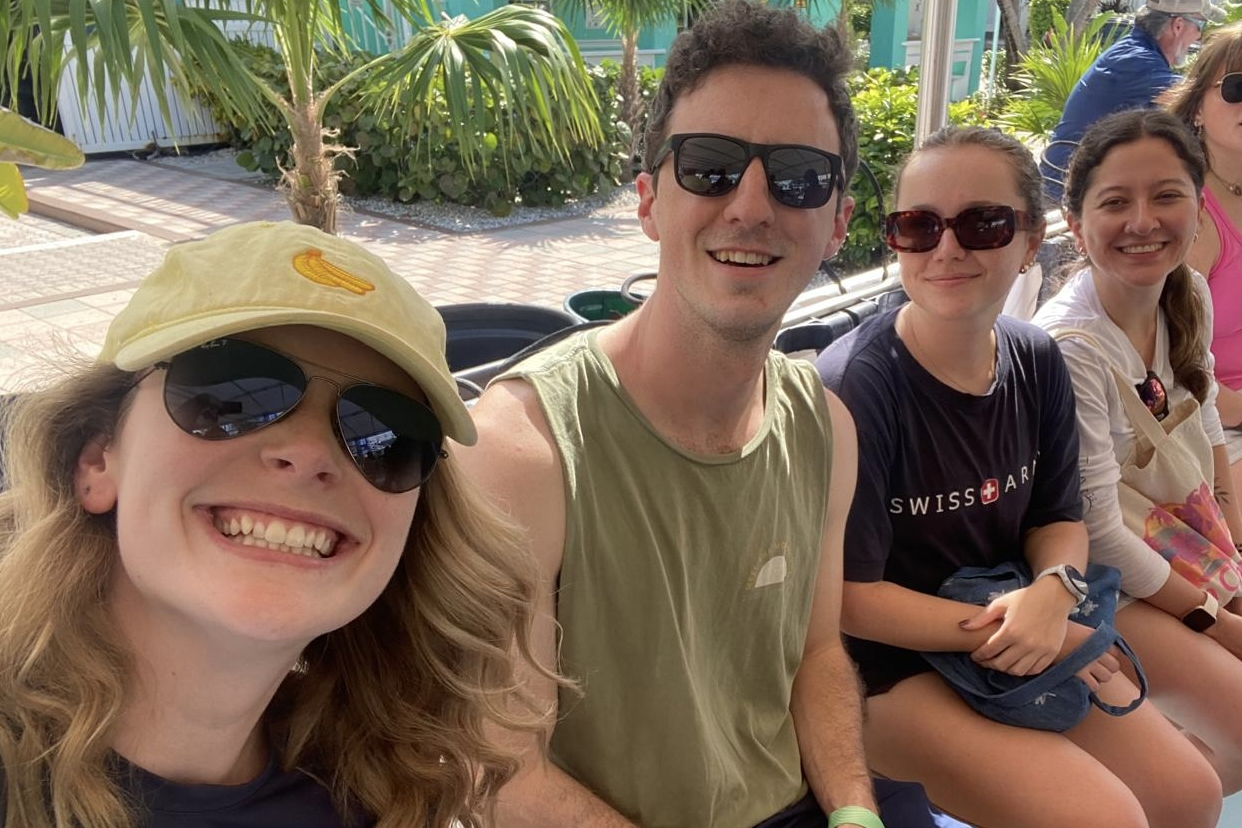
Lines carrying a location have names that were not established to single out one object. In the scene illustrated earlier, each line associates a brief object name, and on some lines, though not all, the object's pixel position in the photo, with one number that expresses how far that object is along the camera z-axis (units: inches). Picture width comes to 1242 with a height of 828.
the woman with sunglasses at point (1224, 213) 113.7
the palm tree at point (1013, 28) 500.7
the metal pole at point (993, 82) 457.2
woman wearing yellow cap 35.5
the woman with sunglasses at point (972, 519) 71.6
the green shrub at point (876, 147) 272.7
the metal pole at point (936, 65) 136.3
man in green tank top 53.8
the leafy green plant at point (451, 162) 367.9
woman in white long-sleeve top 85.0
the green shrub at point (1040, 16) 837.2
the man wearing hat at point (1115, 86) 147.3
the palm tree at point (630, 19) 310.0
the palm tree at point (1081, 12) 543.8
